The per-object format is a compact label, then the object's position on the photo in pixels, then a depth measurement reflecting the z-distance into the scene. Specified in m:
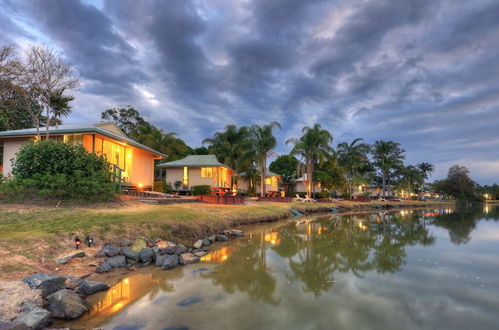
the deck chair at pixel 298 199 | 35.05
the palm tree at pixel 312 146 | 37.31
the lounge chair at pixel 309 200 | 35.14
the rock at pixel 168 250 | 9.06
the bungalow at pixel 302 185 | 48.69
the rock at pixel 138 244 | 8.85
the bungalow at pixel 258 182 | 39.88
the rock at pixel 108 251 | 8.11
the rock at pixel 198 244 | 10.68
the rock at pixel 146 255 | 8.38
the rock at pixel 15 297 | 4.36
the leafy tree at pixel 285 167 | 59.12
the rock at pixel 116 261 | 7.77
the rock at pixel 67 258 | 7.09
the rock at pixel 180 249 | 9.50
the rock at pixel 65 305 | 4.76
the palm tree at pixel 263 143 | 33.00
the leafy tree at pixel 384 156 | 61.41
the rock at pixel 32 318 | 4.03
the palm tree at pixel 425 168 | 86.88
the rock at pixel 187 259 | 8.64
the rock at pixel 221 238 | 12.46
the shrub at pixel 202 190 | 24.20
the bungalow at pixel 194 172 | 28.52
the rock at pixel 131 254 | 8.34
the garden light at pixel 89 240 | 8.43
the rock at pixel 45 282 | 5.27
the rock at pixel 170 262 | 8.09
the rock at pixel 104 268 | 7.28
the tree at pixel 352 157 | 51.57
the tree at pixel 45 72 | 18.93
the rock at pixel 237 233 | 13.62
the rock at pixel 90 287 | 5.85
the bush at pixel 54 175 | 12.06
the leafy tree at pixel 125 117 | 52.56
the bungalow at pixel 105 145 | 17.03
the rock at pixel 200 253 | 9.66
